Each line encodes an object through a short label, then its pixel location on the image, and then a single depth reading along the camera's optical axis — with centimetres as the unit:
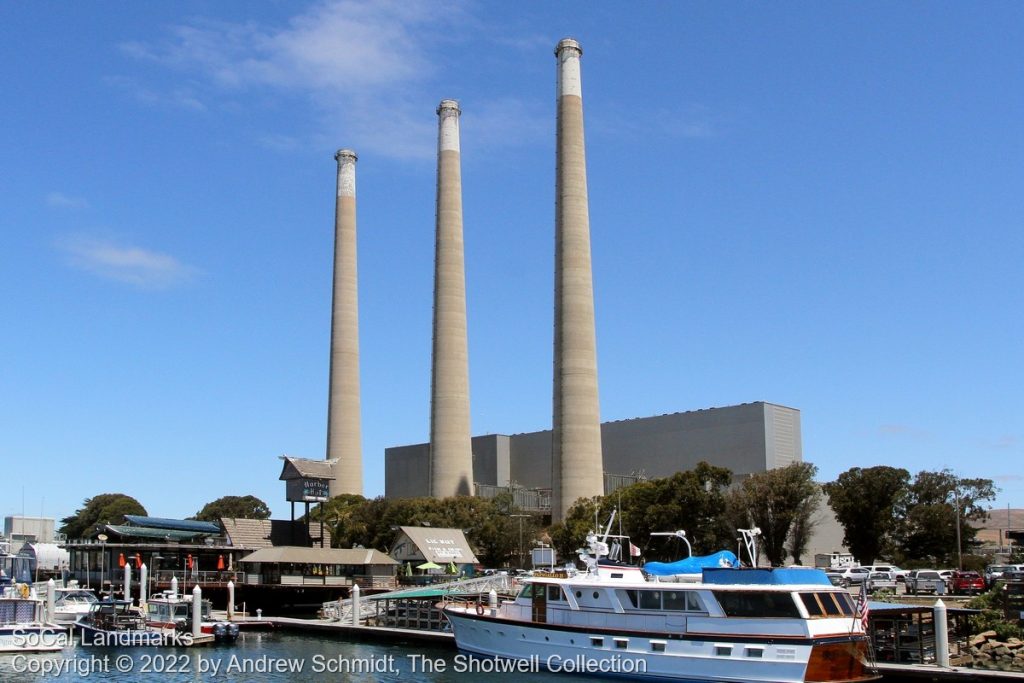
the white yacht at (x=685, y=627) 3706
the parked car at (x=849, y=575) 6180
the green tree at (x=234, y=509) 16038
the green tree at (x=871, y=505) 8650
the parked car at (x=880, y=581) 6419
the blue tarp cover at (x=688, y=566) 4291
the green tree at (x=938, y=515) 8469
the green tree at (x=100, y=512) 15200
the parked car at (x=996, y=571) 5388
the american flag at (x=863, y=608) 3734
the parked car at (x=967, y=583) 5862
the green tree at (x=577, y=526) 8325
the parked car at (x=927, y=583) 6064
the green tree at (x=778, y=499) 7588
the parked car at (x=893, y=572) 6561
